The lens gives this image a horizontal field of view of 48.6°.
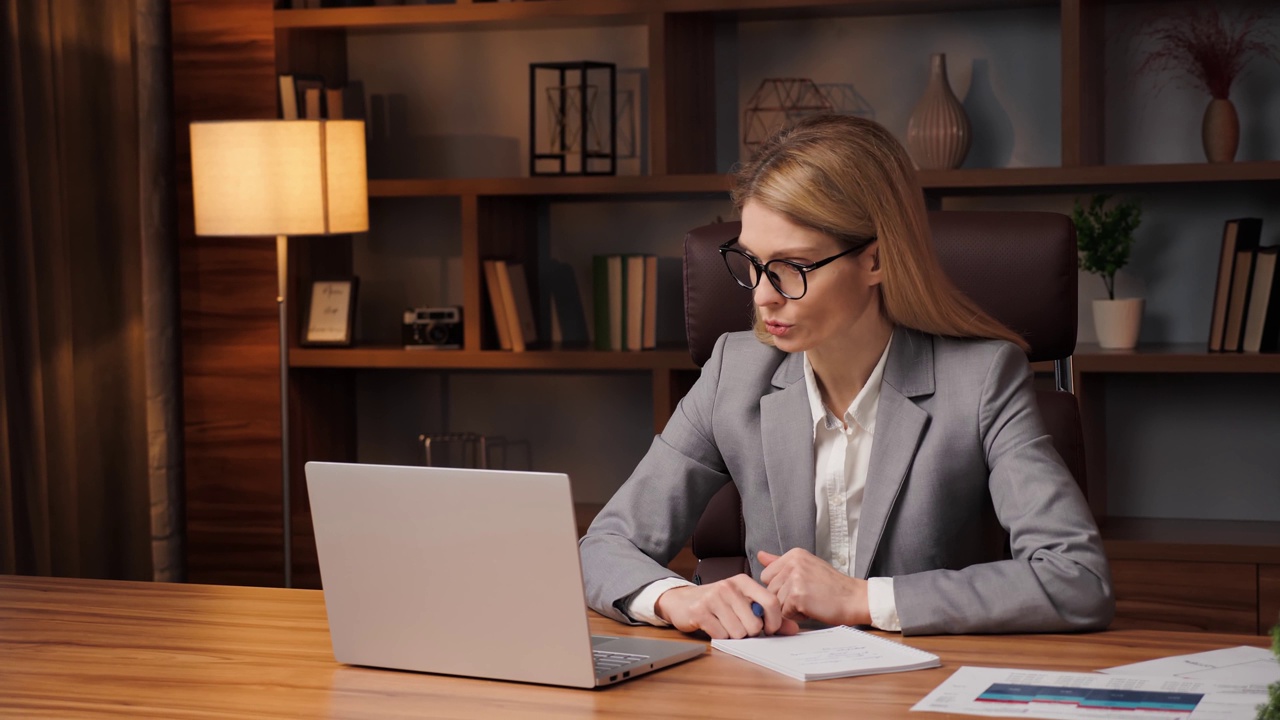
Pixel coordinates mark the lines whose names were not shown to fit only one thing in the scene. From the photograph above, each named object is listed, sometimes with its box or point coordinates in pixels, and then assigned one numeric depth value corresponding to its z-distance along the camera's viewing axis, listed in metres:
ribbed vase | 3.16
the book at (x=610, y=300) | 3.35
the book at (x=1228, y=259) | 2.98
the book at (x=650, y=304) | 3.34
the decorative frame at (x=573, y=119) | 3.40
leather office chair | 1.88
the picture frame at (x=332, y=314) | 3.49
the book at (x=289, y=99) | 3.41
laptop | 1.21
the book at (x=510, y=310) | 3.37
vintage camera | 3.45
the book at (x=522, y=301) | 3.40
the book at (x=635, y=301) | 3.34
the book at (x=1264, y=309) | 2.95
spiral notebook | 1.27
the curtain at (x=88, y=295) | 3.06
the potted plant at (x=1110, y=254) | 3.07
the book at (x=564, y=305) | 3.63
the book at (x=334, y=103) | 3.43
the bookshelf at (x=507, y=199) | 2.99
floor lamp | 3.09
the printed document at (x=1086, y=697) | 1.14
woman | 1.49
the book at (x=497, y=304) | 3.38
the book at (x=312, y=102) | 3.41
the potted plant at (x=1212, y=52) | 3.02
